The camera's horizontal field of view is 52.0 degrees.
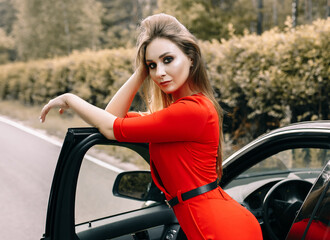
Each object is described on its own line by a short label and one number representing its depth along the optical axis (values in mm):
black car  1332
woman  1383
